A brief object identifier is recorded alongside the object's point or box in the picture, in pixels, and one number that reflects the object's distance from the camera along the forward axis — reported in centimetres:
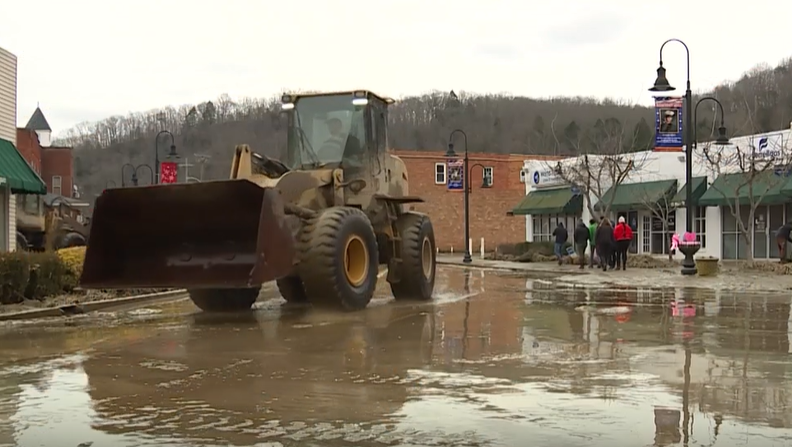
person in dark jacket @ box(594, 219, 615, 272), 2633
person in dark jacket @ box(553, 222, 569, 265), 3086
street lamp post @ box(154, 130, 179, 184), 3253
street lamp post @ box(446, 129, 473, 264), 3659
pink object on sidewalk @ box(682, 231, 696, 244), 2338
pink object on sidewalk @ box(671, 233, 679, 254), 2947
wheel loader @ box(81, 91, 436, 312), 1178
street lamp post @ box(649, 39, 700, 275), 2314
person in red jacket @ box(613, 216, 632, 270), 2636
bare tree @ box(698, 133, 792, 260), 2662
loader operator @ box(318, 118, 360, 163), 1434
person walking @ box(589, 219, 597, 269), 2885
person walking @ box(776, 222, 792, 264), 2664
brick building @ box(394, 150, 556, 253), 5516
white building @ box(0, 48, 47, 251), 2084
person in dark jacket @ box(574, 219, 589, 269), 2875
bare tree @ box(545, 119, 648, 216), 3275
